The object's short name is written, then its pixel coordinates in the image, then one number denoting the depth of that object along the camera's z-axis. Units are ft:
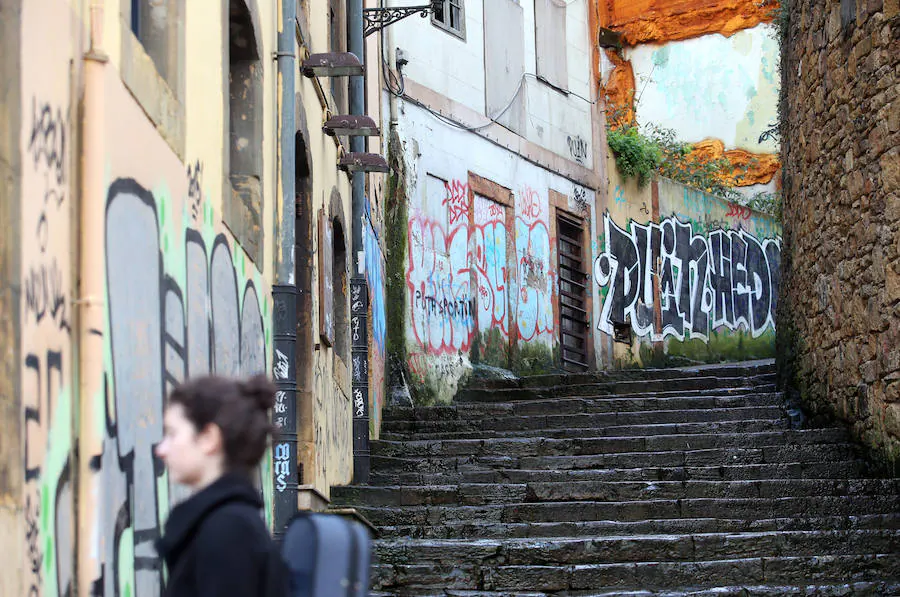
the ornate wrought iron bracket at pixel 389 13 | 44.04
